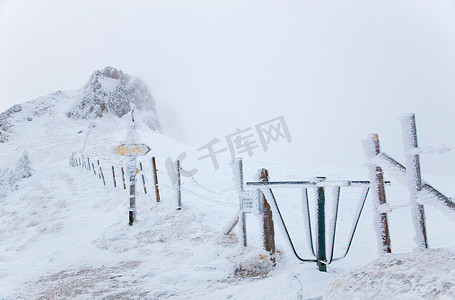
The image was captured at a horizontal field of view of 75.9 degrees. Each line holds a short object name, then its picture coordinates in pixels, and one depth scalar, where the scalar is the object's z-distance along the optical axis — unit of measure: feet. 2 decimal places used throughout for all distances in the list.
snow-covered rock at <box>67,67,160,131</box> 173.47
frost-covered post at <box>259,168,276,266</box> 14.40
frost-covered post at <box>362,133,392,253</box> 9.95
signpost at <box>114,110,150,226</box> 27.25
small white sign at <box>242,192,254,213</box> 15.72
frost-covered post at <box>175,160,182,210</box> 26.50
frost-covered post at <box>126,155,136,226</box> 26.11
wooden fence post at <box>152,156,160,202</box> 30.21
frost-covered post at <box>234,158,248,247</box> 16.34
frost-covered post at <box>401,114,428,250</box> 8.28
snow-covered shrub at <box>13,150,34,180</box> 68.98
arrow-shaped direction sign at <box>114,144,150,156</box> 27.27
